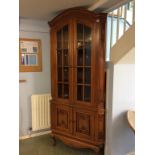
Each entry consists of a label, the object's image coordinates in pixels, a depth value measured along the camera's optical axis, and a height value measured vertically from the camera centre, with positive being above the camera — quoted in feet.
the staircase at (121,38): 6.85 +1.18
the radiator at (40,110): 11.25 -2.45
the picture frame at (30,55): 11.03 +0.79
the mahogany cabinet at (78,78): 8.15 -0.42
